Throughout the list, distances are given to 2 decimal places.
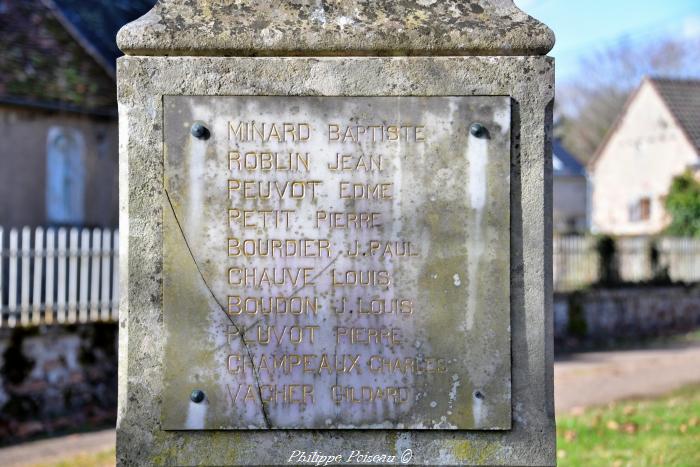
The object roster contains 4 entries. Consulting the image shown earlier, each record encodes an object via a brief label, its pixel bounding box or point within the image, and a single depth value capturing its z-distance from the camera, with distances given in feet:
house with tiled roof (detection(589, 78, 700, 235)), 96.17
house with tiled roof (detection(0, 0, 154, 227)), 50.88
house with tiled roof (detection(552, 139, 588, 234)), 131.85
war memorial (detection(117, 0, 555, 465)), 10.57
